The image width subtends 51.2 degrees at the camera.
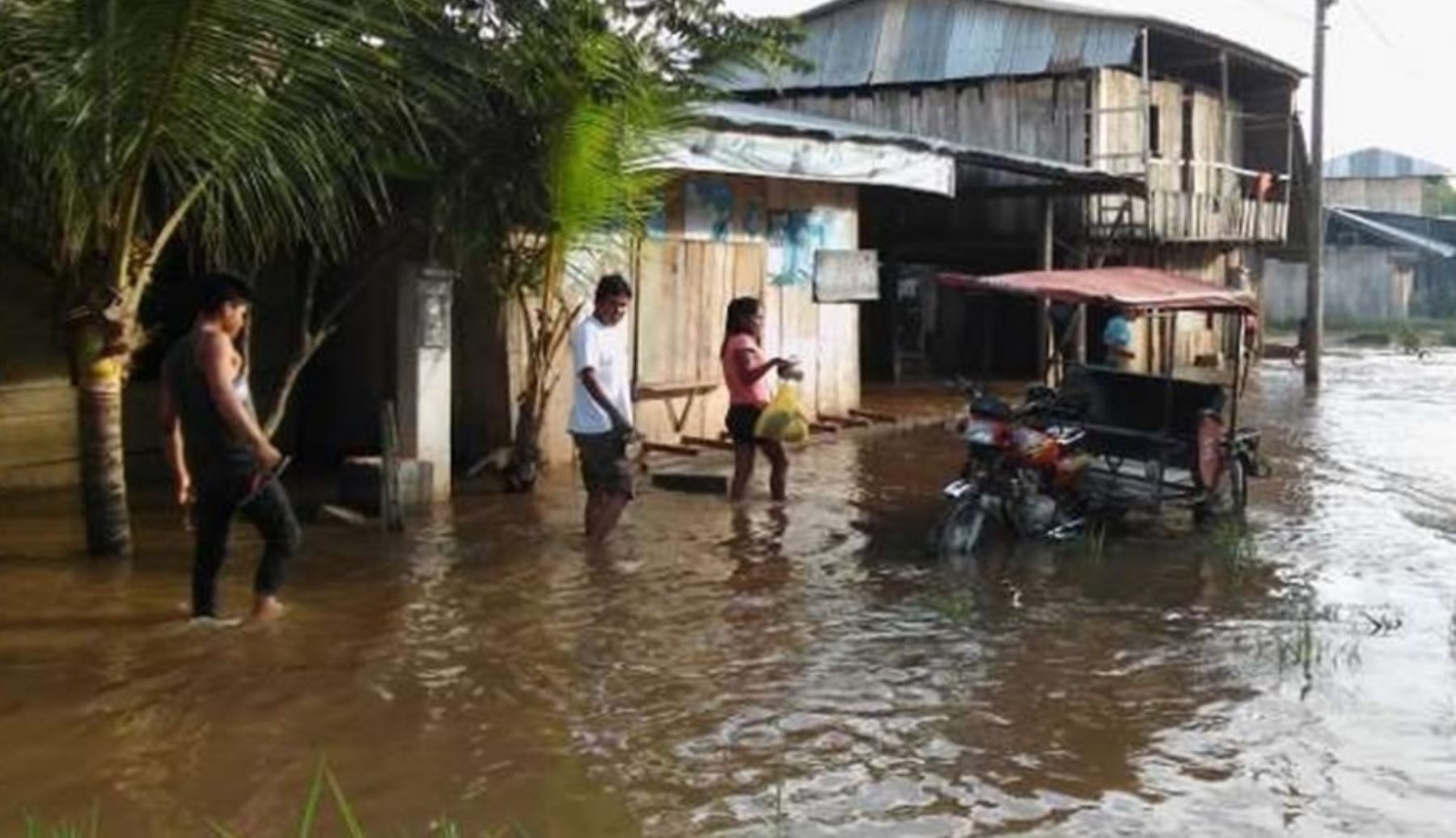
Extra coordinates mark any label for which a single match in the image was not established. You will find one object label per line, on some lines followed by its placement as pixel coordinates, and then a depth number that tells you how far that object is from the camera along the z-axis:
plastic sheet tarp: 12.33
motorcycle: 9.38
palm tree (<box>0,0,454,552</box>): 6.72
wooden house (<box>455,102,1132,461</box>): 12.22
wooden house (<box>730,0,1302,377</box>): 23.33
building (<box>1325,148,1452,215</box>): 53.88
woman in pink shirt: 10.62
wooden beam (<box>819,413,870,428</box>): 15.77
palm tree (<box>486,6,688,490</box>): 9.87
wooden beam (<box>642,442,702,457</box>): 13.22
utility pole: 23.97
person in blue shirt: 13.12
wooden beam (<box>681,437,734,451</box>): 13.64
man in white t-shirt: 8.52
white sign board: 15.64
